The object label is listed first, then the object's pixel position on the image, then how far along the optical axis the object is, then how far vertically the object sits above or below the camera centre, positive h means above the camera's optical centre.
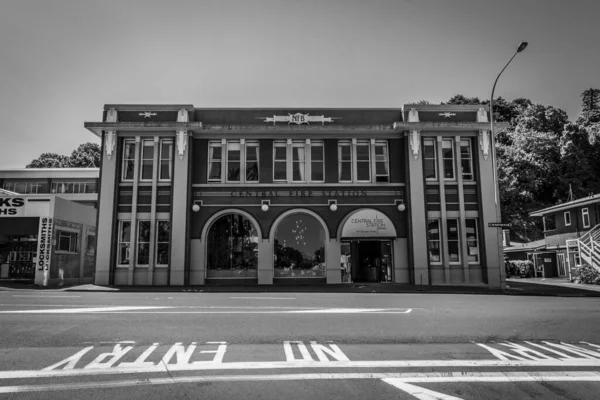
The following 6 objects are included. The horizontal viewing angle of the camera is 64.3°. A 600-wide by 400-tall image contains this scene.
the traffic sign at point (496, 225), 22.50 +2.06
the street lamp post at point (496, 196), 23.83 +3.64
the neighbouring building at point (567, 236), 29.80 +2.35
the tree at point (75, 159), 64.56 +15.27
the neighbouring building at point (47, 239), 25.11 +1.99
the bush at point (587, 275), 25.62 -0.36
